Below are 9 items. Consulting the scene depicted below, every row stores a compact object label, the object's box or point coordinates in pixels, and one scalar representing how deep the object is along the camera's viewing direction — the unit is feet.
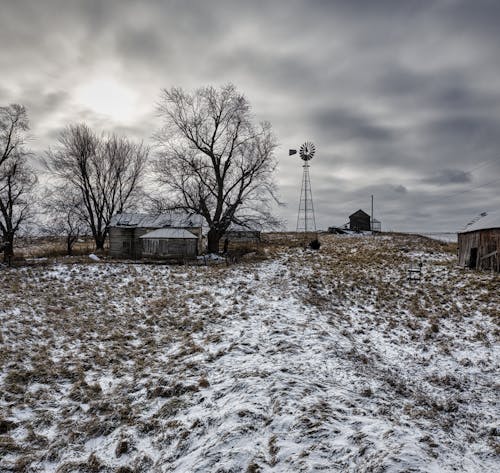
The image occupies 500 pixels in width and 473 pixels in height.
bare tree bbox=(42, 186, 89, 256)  97.24
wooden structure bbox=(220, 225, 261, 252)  136.67
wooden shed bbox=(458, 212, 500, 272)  60.96
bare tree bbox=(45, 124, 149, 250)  106.52
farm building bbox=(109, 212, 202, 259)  96.89
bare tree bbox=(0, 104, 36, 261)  83.97
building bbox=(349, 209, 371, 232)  200.75
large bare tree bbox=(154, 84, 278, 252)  88.74
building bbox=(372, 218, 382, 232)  212.09
